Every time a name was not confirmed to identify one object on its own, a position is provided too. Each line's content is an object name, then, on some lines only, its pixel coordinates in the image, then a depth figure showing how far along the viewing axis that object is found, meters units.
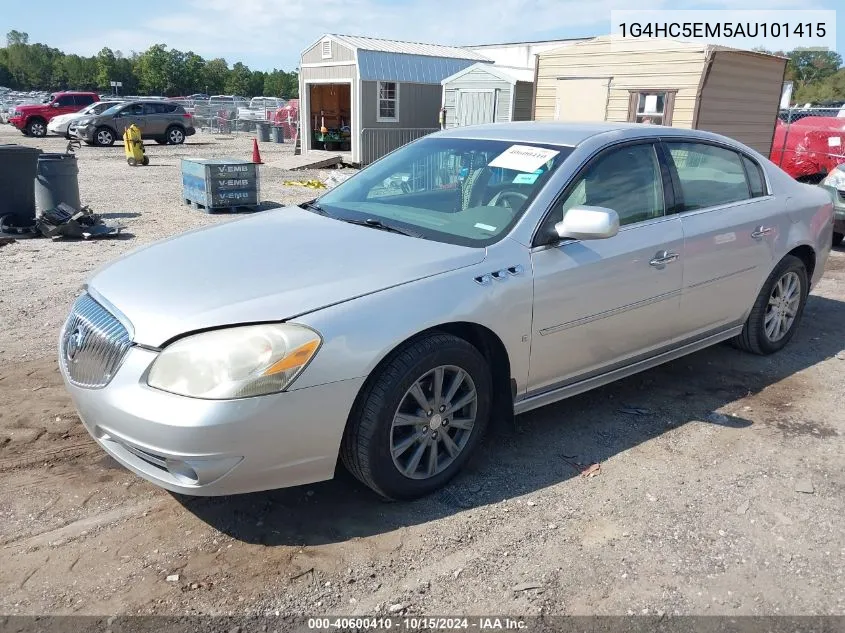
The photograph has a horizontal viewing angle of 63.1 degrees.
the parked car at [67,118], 25.07
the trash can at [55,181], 9.74
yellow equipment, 18.38
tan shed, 12.65
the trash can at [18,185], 9.05
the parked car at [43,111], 26.72
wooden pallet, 11.65
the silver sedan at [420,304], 2.68
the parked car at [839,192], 8.52
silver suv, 24.22
